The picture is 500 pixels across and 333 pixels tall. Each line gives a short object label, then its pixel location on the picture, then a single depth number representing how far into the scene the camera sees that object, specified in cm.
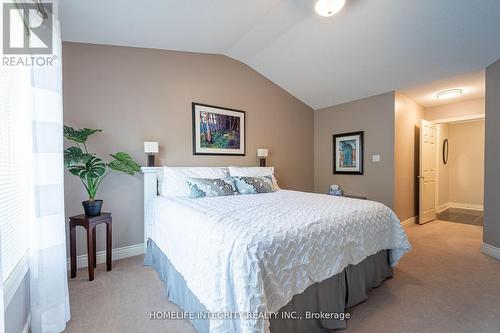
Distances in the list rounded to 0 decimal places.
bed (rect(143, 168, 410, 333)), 118
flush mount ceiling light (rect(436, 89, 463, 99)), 360
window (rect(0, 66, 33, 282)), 125
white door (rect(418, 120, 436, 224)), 417
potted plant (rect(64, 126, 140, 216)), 217
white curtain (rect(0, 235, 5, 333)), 85
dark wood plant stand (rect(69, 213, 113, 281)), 217
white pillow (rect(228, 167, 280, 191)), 330
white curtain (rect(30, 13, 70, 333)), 147
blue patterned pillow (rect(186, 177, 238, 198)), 261
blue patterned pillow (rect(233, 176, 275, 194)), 292
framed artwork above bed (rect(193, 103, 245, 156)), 334
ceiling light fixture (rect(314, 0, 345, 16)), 217
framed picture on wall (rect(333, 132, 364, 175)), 416
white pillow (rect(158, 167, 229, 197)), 275
